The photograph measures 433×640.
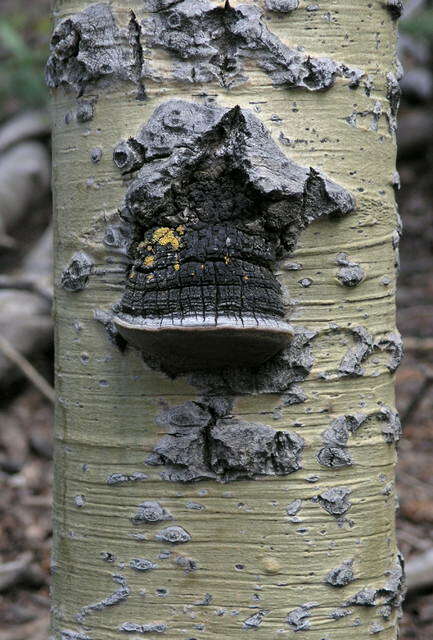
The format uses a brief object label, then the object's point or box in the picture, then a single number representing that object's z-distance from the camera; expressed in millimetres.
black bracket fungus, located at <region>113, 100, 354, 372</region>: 1329
